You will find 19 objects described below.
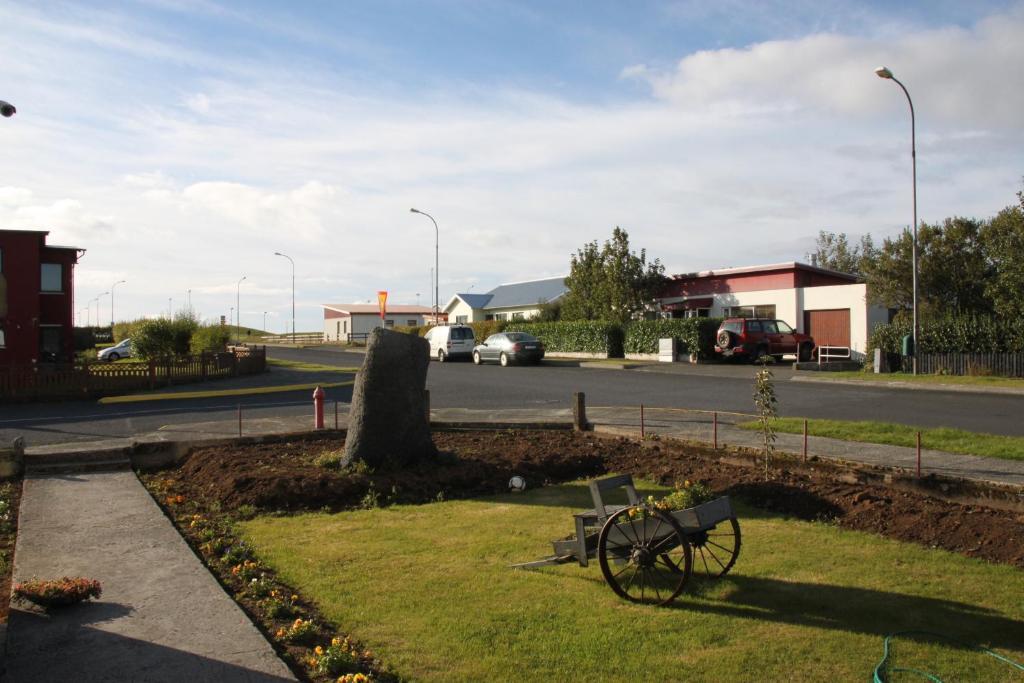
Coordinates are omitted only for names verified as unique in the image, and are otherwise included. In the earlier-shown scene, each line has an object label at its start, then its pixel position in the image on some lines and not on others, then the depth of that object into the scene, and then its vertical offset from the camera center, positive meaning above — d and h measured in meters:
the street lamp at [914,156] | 23.72 +6.01
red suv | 31.84 +0.24
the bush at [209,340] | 35.34 +0.12
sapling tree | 9.38 -0.63
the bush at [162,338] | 35.12 +0.19
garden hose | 4.68 -1.89
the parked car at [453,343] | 38.88 +0.07
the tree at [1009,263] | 24.48 +2.58
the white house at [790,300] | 33.72 +2.15
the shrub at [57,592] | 5.70 -1.76
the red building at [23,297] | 28.83 +1.61
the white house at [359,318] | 84.12 +2.76
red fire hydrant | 14.17 -1.14
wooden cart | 6.02 -1.50
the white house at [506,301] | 62.03 +3.57
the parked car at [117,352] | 46.44 -0.57
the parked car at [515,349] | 34.41 -0.18
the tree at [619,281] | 41.88 +3.32
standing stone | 10.41 -0.82
